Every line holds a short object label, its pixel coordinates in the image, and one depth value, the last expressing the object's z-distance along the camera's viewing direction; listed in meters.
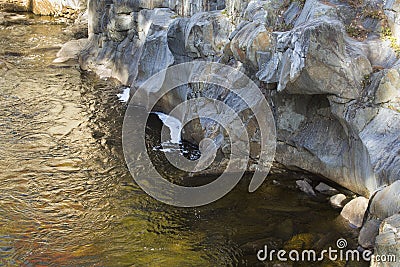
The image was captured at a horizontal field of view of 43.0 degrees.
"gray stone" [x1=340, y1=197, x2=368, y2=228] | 13.36
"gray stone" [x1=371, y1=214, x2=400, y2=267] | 9.16
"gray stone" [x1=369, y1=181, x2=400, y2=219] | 11.23
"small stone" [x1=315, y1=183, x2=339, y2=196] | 15.12
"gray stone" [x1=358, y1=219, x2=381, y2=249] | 12.20
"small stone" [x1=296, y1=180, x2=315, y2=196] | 15.27
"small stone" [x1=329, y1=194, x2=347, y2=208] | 14.40
